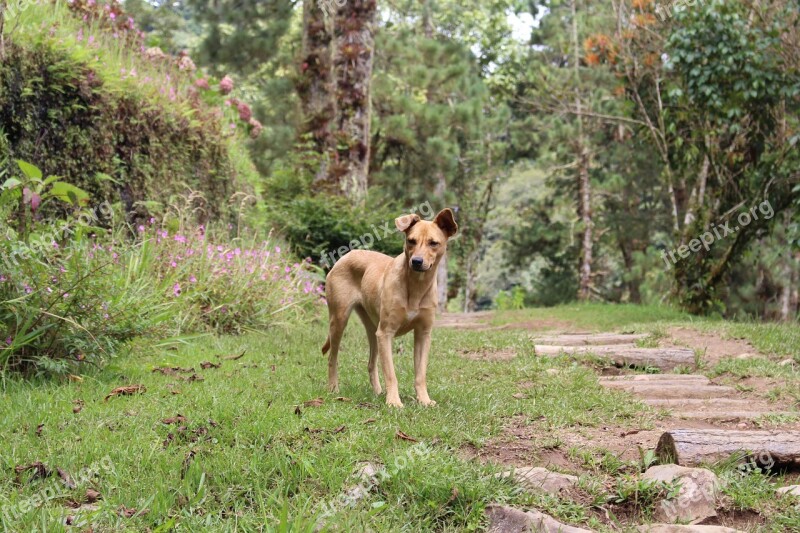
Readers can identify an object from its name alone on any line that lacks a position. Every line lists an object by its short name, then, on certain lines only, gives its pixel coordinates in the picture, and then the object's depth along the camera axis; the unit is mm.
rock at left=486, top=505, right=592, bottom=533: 3061
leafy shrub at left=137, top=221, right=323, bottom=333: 7443
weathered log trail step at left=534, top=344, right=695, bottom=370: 7027
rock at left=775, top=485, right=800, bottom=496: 3464
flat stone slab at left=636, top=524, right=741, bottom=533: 3058
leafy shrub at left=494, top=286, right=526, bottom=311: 23531
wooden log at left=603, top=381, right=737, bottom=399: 5781
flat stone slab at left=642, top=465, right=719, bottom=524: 3281
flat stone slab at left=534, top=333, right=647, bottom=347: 8125
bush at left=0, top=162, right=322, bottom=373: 4934
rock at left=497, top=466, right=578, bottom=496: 3436
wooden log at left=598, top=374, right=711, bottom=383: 6293
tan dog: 4699
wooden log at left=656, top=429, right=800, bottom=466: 3846
